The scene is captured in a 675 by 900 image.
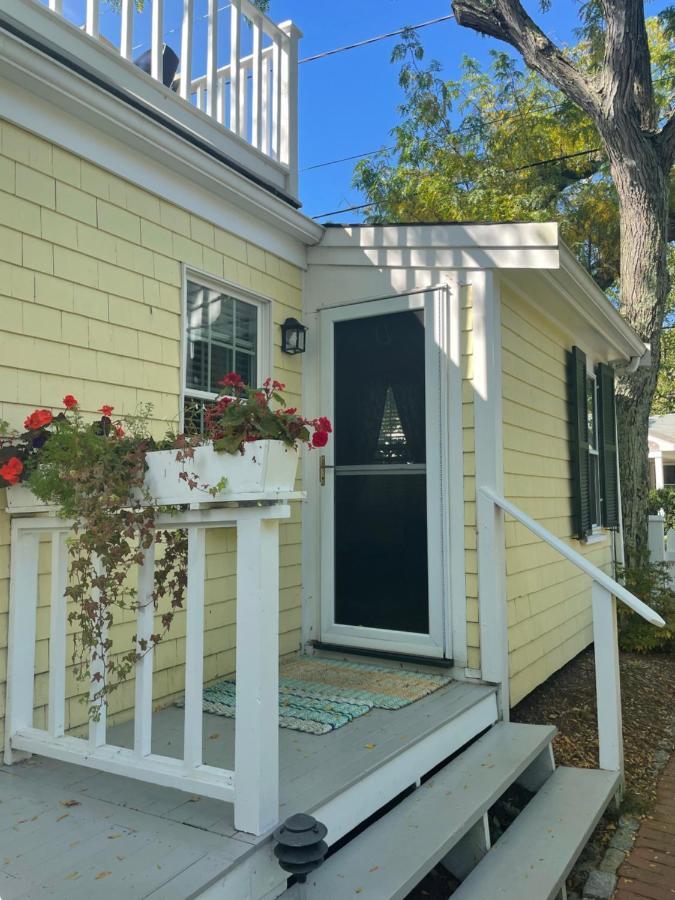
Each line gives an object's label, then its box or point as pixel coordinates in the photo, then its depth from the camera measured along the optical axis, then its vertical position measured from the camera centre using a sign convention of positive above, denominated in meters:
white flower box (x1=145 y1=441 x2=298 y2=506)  1.91 +0.05
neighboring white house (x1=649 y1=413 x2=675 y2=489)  17.12 +1.03
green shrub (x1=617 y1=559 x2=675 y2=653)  5.69 -1.09
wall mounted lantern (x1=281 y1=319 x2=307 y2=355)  4.10 +0.93
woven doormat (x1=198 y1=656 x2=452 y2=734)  2.98 -1.01
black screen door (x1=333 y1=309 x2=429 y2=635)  3.86 +0.08
